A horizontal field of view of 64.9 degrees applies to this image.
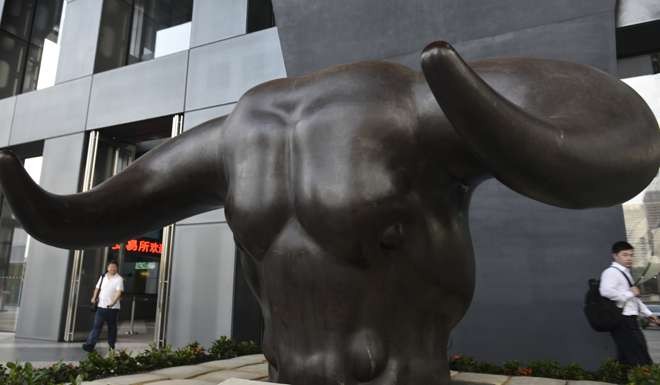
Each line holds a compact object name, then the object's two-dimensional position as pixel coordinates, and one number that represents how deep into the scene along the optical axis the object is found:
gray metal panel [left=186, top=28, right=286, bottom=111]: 9.17
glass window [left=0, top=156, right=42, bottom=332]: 12.34
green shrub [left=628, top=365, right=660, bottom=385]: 3.10
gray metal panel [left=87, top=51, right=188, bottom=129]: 10.04
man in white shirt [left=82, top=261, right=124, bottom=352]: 8.12
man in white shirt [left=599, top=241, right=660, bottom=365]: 4.69
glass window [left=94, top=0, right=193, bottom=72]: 10.99
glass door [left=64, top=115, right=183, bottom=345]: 9.53
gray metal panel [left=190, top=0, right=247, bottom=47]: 9.70
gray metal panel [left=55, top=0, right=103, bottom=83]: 11.34
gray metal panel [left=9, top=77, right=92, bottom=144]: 11.12
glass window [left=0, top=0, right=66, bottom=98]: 13.27
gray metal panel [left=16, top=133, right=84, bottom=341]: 10.27
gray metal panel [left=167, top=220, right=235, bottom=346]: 8.69
